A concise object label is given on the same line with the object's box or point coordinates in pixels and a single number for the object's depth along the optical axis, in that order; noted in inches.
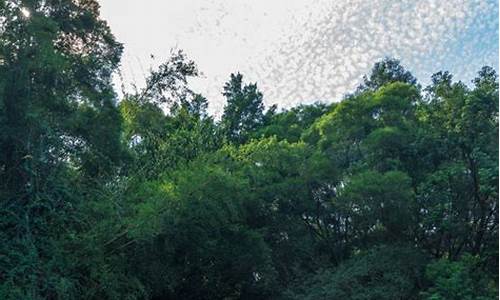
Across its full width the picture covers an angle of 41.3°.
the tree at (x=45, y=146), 370.9
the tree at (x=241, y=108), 921.5
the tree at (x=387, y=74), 1007.0
